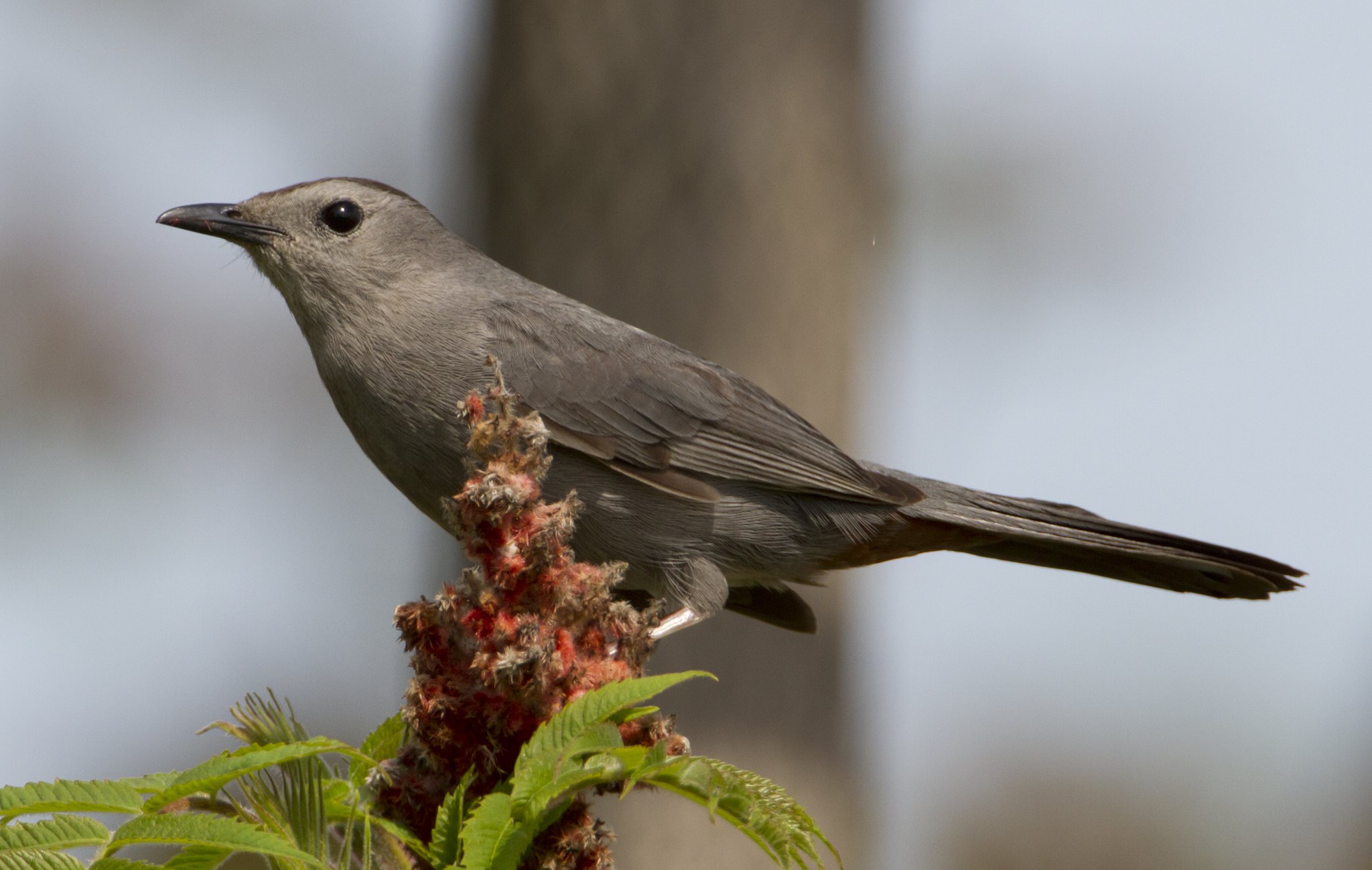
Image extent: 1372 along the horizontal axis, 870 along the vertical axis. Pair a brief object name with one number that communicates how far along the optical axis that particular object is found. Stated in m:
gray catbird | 5.35
